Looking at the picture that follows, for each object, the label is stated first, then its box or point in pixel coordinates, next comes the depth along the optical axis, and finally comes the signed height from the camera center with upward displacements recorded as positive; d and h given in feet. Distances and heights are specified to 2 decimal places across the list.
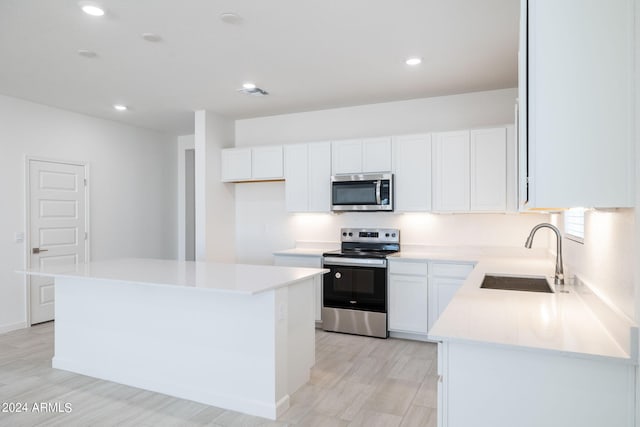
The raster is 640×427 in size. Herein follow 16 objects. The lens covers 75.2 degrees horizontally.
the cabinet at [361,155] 14.93 +2.16
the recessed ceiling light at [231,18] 8.96 +4.30
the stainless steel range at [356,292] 14.10 -2.71
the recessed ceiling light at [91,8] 8.50 +4.29
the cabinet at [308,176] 15.87 +1.47
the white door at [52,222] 15.96 -0.29
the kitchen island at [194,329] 8.68 -2.69
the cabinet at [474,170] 13.25 +1.44
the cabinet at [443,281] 13.12 -2.13
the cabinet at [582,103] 4.31 +1.18
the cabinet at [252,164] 16.74 +2.09
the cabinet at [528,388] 4.45 -1.98
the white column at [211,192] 17.06 +0.96
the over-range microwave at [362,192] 14.62 +0.79
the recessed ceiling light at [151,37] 9.89 +4.27
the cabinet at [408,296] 13.64 -2.73
